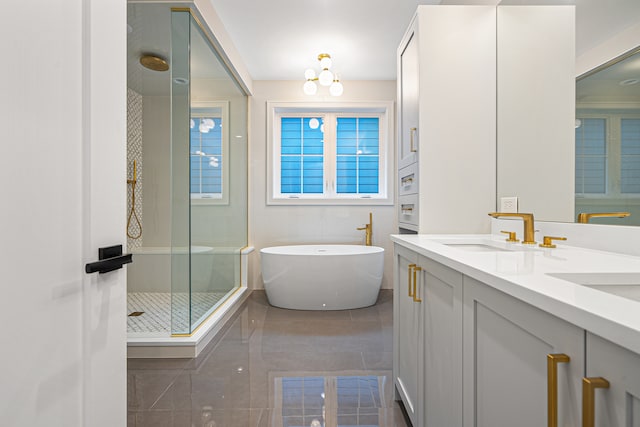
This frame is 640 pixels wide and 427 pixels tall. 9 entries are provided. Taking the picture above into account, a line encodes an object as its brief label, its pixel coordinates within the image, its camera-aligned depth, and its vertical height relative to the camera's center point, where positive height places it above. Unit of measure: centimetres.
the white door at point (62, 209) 56 +0
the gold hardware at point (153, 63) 240 +111
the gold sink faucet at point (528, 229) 139 -8
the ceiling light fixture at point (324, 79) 309 +126
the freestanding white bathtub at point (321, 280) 328 -71
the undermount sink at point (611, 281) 72 -16
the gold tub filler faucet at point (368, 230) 400 -25
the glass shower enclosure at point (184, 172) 233 +31
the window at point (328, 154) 421 +71
